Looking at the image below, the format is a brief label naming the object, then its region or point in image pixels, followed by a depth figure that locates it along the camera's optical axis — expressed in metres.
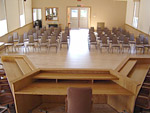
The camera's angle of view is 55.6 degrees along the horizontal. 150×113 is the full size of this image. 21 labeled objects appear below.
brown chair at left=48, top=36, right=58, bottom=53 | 7.46
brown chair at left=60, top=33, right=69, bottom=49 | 7.79
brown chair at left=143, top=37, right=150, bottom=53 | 7.50
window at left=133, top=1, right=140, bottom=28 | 10.89
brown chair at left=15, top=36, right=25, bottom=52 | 7.32
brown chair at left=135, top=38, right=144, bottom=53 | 7.34
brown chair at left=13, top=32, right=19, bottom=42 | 8.13
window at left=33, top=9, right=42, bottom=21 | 13.73
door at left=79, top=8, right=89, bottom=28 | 14.18
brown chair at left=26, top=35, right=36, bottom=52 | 7.38
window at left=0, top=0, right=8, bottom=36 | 8.00
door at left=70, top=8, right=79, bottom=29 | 14.16
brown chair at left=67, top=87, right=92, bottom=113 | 2.74
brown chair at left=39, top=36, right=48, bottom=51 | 7.34
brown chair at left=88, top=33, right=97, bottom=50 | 7.84
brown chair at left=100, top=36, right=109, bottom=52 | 7.56
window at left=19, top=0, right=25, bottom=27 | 10.86
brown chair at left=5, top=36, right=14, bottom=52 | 7.34
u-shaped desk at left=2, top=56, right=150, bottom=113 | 3.20
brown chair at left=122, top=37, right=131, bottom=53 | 7.32
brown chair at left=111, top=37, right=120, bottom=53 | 7.48
